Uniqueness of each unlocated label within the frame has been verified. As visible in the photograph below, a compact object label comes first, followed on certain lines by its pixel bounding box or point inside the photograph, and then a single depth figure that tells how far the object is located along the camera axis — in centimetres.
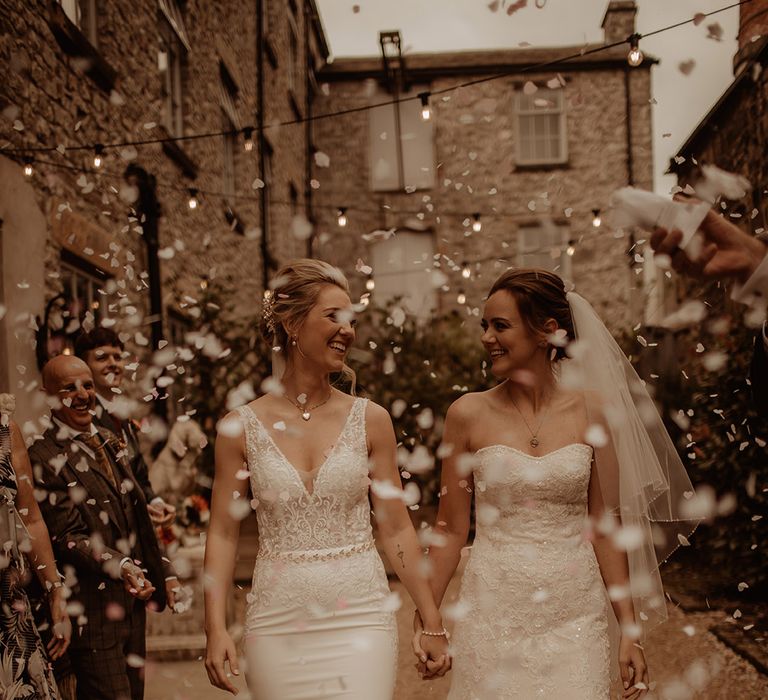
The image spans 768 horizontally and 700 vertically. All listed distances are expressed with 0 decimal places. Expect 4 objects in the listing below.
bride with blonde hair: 300
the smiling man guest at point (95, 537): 387
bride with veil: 314
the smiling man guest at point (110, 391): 462
